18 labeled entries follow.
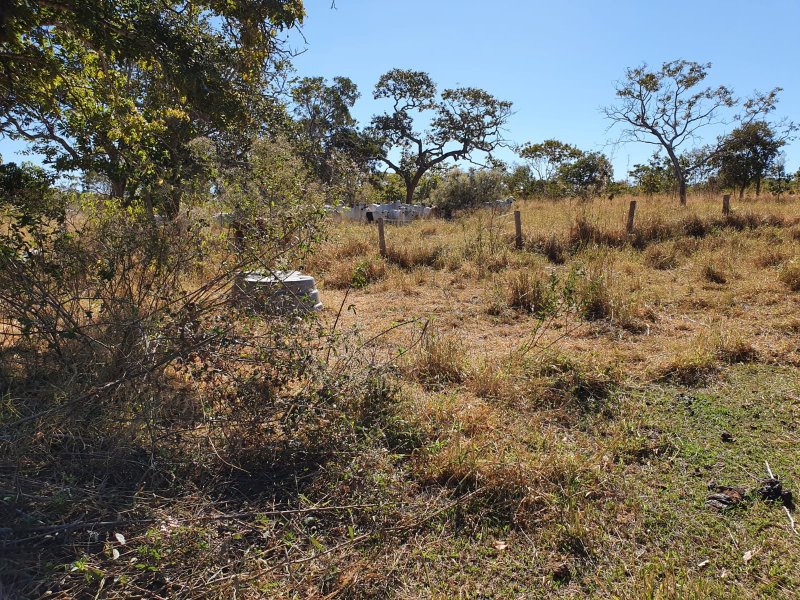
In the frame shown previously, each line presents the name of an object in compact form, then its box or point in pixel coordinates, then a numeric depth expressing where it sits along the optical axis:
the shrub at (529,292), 6.69
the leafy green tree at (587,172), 25.88
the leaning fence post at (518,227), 10.56
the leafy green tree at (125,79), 3.80
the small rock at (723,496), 2.73
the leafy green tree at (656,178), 25.08
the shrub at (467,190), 21.92
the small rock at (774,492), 2.72
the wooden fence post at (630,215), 10.36
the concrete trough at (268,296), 3.51
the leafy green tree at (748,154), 21.44
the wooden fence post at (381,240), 10.62
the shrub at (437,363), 4.34
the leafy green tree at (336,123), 27.58
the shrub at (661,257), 9.02
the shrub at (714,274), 7.66
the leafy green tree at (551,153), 29.69
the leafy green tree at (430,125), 28.41
